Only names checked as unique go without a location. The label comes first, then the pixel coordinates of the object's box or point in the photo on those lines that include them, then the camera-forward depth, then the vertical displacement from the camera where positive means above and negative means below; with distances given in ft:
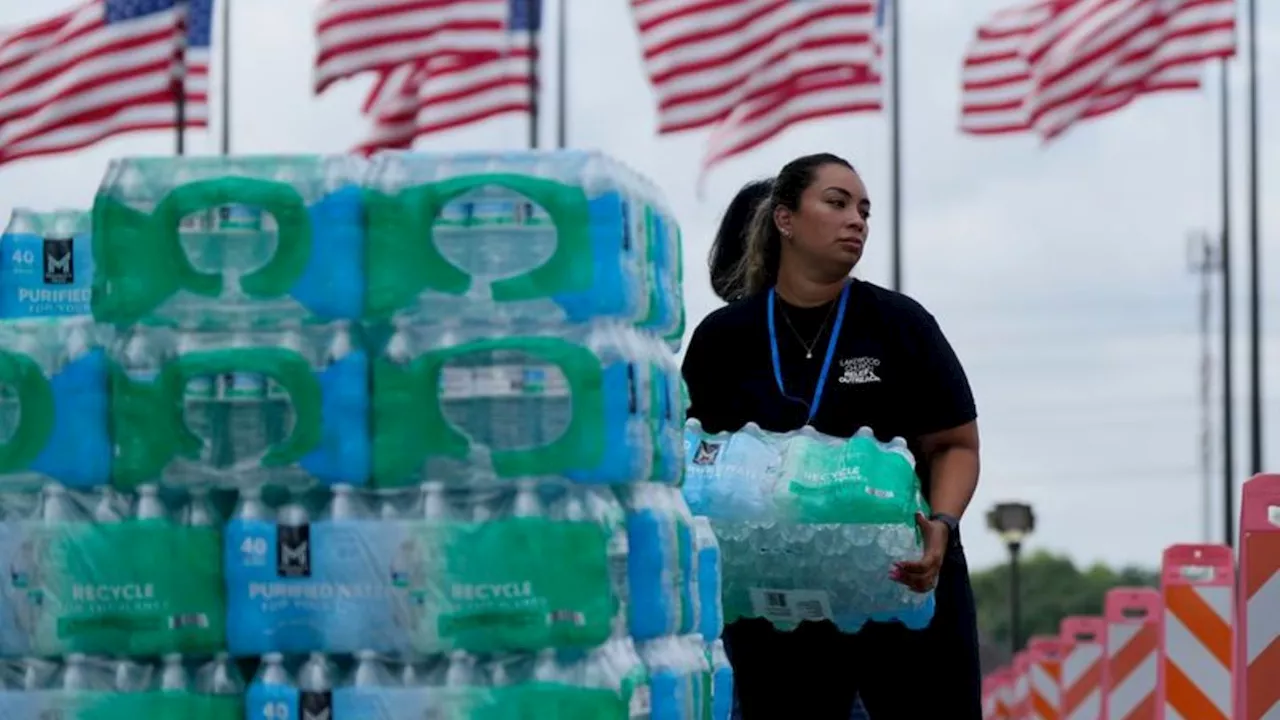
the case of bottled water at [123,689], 26.00 -2.98
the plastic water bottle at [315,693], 25.66 -2.93
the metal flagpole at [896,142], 124.47 +7.27
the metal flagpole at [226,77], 131.54 +10.03
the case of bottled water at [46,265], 30.17 +0.54
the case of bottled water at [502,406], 25.73 -0.66
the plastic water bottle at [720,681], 29.89 -3.32
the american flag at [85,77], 97.40 +7.46
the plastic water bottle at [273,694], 25.55 -2.93
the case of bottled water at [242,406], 25.85 -0.68
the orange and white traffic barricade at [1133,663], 66.28 -6.94
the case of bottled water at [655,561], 26.48 -1.95
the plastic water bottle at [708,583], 28.68 -2.31
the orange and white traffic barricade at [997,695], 124.88 -15.31
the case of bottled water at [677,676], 26.78 -2.95
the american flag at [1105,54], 105.29 +8.89
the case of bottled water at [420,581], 25.67 -2.04
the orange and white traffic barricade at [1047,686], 93.66 -10.54
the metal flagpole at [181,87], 105.70 +7.78
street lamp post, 160.66 -9.85
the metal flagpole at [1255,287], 130.72 +1.60
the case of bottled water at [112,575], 26.09 -2.05
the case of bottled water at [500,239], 25.91 +0.67
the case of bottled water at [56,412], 26.48 -0.74
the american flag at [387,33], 99.91 +8.95
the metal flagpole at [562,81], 133.90 +10.10
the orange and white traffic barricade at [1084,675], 79.41 -8.70
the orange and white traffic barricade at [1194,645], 53.62 -5.32
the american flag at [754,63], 99.55 +8.21
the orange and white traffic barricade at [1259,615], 37.91 -3.40
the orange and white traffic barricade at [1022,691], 105.91 -12.68
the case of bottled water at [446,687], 25.55 -2.88
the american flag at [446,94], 103.81 +7.45
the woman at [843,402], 31.04 -0.76
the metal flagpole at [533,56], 111.34 +9.23
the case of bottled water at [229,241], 25.99 +0.66
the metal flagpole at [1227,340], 144.56 -0.67
